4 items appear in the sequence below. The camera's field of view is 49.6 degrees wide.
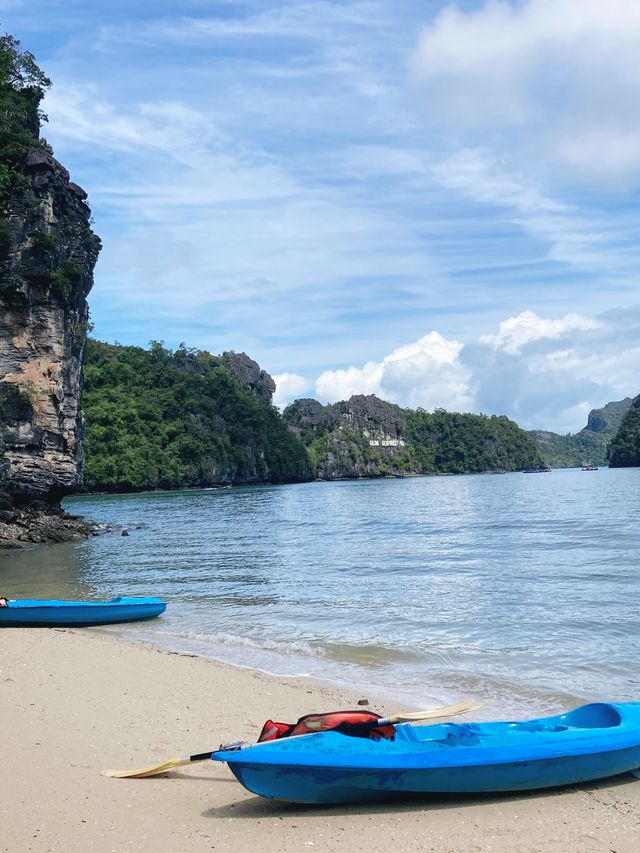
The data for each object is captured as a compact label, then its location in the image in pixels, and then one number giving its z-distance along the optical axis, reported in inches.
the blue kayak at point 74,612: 488.4
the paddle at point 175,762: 195.4
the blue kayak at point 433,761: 180.4
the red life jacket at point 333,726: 199.6
